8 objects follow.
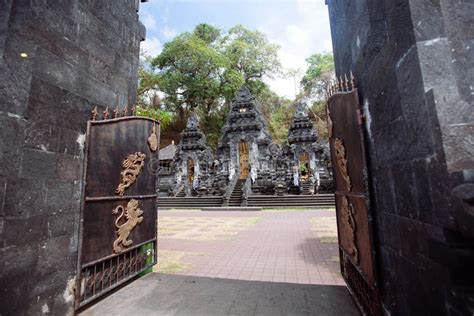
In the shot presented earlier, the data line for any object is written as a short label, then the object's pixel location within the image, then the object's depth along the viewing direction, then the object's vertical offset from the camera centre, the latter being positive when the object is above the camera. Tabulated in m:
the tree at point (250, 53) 33.88 +19.44
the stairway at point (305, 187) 18.78 -0.29
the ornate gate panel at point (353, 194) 2.33 -0.14
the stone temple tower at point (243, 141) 23.20 +4.63
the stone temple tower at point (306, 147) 21.23 +3.51
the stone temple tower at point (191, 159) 23.39 +3.13
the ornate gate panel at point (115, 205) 2.87 -0.19
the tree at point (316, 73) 34.00 +16.43
